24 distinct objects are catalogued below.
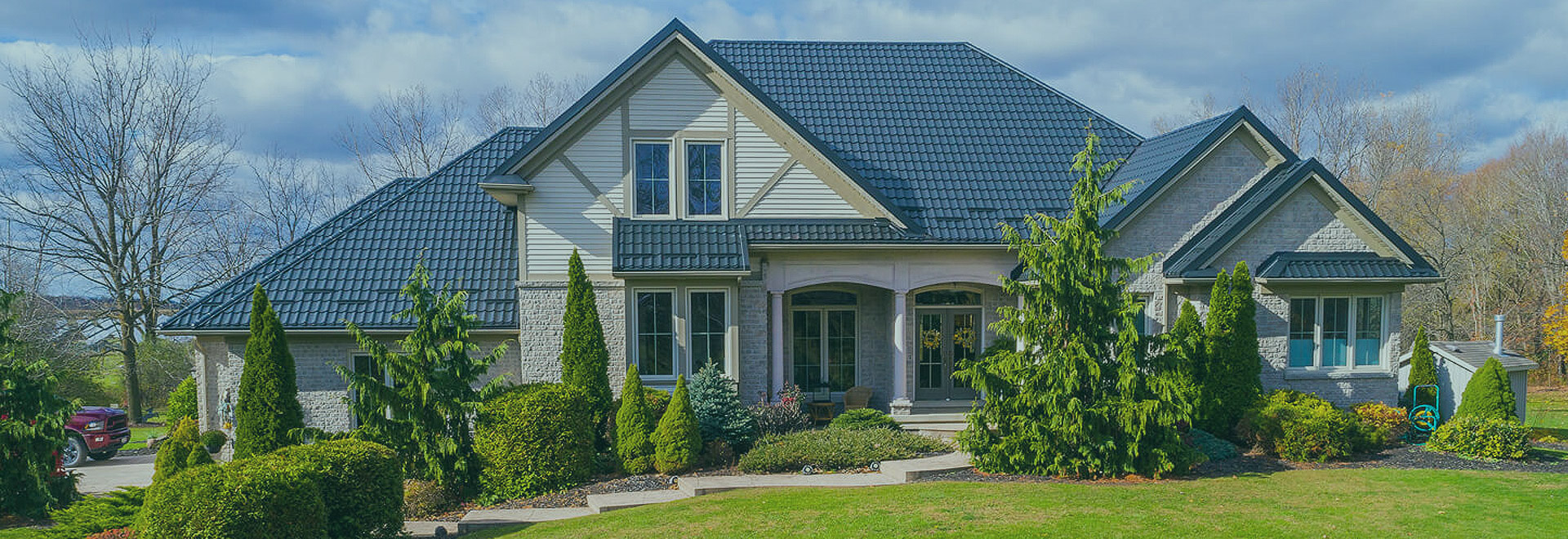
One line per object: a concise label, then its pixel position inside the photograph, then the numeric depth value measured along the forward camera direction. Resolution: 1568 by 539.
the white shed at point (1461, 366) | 17.31
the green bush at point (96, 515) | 10.82
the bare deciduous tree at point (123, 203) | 28.16
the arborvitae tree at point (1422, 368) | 17.58
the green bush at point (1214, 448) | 14.09
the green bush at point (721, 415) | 14.95
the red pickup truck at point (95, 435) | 20.86
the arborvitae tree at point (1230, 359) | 15.27
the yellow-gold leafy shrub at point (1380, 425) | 14.63
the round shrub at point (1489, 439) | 14.04
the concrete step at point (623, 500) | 12.52
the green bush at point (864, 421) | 15.80
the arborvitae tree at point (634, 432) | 14.07
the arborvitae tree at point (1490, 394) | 15.59
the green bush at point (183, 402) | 23.09
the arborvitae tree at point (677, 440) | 13.82
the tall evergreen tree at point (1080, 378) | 12.63
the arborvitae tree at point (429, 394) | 13.01
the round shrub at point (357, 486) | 10.30
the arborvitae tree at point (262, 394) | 13.18
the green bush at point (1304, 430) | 14.01
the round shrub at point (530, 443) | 13.41
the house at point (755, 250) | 16.44
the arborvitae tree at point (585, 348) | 14.95
